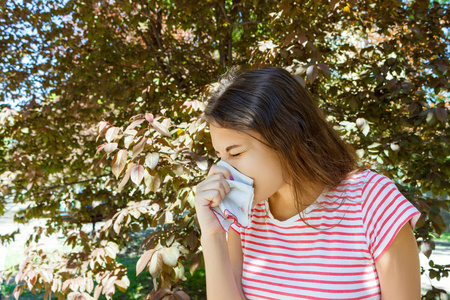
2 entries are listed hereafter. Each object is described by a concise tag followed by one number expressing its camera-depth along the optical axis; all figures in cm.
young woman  115
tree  229
